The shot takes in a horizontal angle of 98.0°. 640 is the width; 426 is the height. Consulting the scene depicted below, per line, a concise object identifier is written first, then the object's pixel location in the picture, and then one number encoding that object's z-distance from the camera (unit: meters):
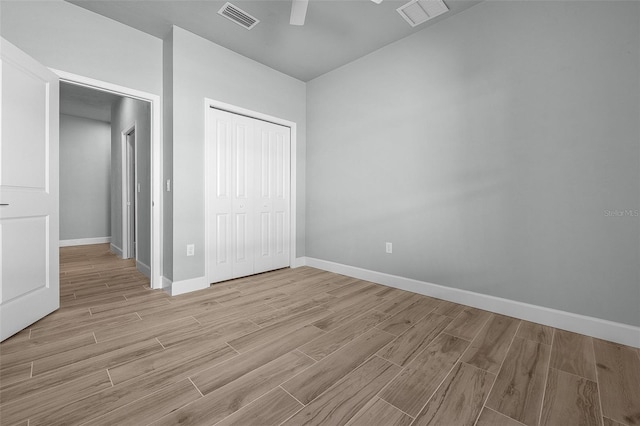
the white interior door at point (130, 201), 4.61
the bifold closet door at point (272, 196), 3.60
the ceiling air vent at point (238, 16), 2.49
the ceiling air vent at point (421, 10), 2.40
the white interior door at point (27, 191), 1.88
